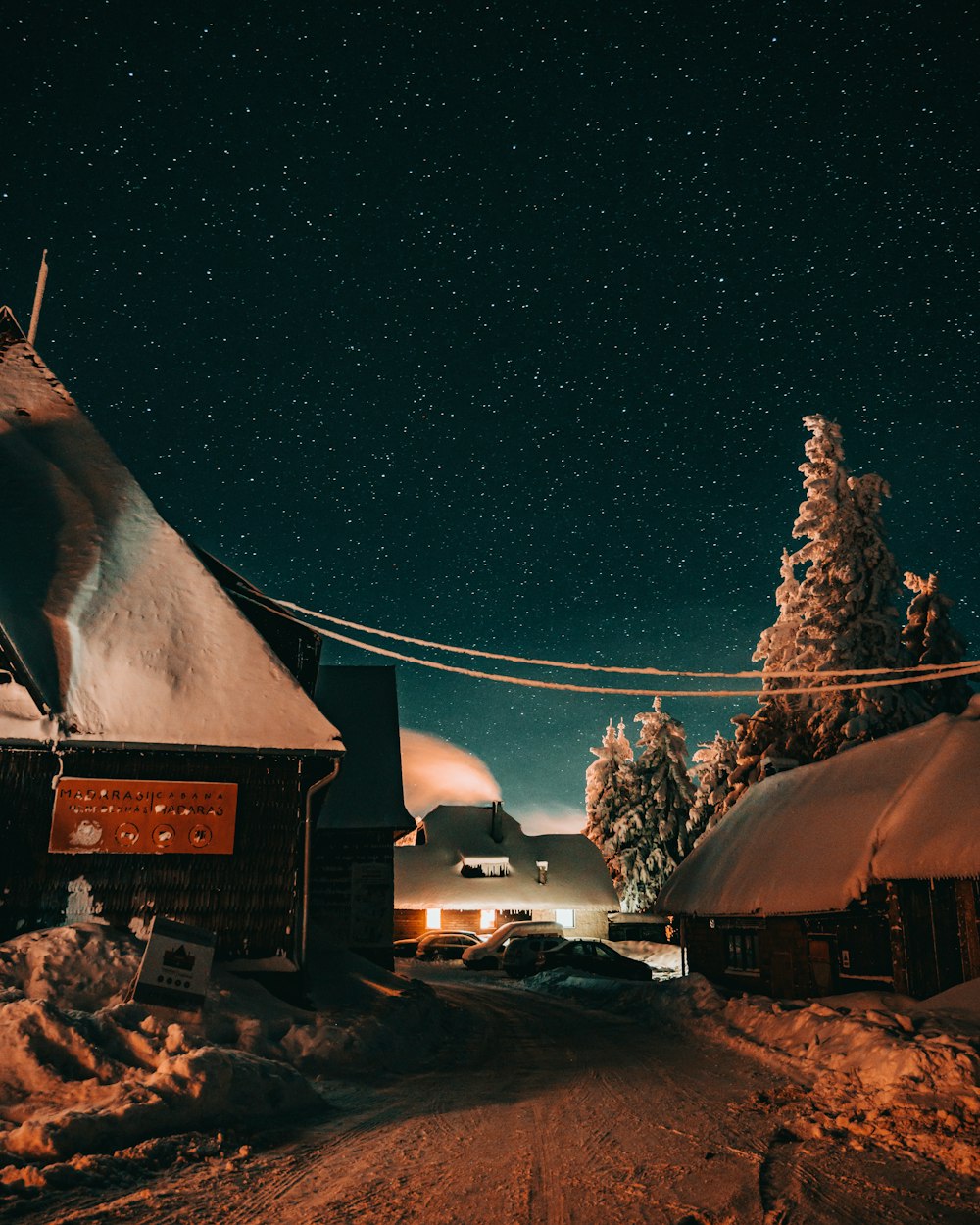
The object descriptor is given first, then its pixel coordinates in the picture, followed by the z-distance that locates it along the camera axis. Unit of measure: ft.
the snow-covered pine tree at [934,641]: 100.17
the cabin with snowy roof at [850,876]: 46.11
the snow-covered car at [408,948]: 134.08
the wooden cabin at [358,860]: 74.33
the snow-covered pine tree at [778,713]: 100.27
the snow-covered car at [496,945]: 112.78
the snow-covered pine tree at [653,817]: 166.40
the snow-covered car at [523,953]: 101.86
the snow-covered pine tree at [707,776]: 155.63
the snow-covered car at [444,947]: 128.47
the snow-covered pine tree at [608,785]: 177.27
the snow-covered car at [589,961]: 93.56
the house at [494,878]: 155.33
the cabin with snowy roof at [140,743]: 40.78
